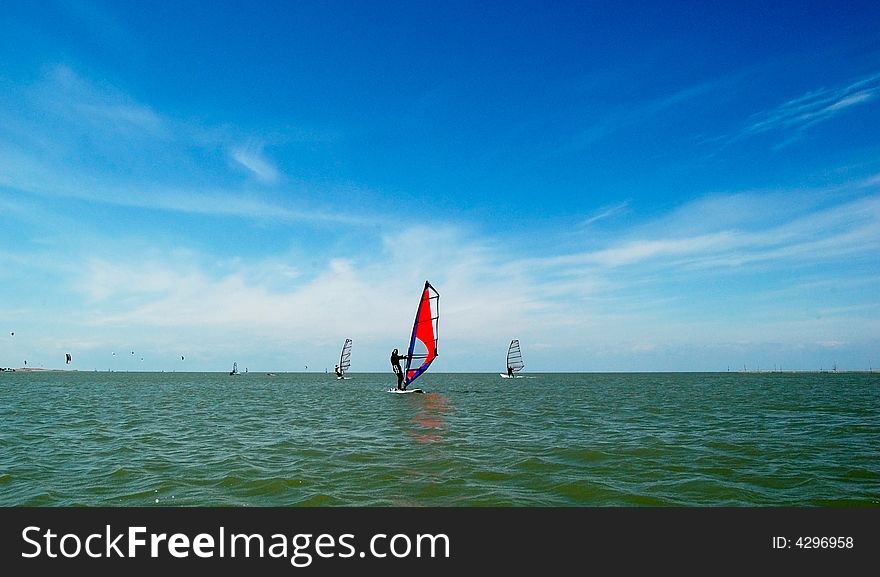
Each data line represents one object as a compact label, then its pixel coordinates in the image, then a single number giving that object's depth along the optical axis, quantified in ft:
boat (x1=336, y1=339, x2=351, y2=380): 415.07
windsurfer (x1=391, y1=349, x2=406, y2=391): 165.37
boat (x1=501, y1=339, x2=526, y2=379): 407.25
